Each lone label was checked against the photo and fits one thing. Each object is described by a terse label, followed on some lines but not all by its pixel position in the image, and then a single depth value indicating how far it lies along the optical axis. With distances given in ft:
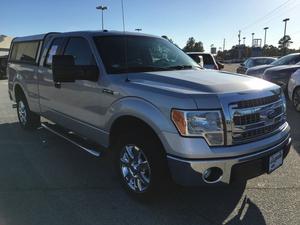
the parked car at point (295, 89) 18.94
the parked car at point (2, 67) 55.81
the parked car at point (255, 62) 39.02
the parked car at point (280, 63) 26.99
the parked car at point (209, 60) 27.30
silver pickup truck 6.84
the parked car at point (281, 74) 22.69
